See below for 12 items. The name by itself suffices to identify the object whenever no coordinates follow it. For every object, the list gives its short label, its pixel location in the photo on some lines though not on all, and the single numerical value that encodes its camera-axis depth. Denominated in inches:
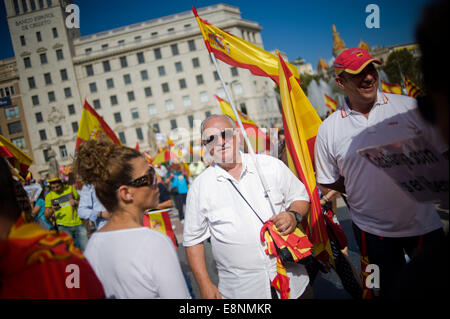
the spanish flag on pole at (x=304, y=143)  97.7
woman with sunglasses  52.7
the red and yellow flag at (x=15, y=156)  157.1
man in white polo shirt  75.6
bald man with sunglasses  79.0
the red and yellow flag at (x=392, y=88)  493.4
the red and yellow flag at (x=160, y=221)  126.6
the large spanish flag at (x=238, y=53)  114.3
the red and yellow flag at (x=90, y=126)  196.4
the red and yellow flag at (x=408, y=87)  301.4
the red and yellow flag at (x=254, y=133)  198.8
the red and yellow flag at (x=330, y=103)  515.9
